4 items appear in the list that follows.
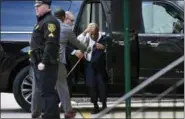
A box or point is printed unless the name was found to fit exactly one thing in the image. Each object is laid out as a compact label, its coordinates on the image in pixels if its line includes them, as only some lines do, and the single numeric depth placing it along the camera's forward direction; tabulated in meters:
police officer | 15.15
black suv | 19.33
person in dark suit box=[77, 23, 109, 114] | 18.84
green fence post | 15.30
